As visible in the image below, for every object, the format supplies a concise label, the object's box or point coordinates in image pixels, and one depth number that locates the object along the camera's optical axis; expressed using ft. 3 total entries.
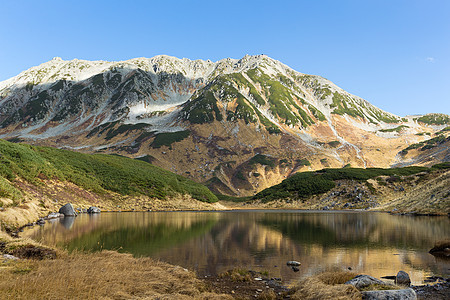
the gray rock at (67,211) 216.95
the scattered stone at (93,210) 250.78
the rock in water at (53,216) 188.85
